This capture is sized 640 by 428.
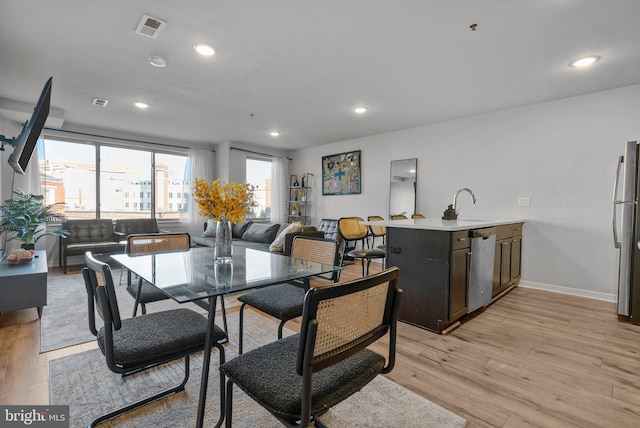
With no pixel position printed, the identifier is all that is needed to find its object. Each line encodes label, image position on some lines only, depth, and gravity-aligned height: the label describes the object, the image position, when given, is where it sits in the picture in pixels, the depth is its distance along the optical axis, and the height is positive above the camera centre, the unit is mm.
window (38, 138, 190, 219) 5020 +469
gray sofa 4945 -501
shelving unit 6945 +102
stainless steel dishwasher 2679 -532
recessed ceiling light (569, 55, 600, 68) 2652 +1357
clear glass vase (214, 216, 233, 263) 1915 -226
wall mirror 5043 +370
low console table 2469 -710
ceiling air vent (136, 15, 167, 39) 2154 +1326
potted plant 3582 -174
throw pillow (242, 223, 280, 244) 5062 -455
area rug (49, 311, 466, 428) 1455 -1031
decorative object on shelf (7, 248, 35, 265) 2887 -522
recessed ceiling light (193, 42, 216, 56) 2498 +1337
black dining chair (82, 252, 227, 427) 1170 -574
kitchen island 2414 -497
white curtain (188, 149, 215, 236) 6273 +695
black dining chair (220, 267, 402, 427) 836 -488
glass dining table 1241 -345
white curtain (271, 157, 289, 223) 7074 +377
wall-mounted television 2160 +498
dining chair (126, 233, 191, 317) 1982 -340
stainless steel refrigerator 2678 -264
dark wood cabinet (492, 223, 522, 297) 3225 -551
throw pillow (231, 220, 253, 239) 5832 -435
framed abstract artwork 5949 +704
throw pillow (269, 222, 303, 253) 4059 -426
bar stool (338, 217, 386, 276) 3165 -315
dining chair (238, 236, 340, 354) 1764 -569
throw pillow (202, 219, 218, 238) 5456 -456
